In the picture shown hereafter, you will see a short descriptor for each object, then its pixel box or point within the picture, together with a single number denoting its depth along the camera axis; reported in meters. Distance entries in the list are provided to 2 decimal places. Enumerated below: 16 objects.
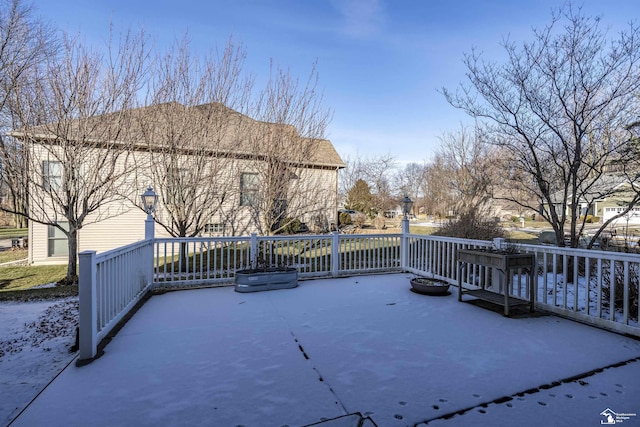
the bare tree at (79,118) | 6.67
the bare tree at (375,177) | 18.22
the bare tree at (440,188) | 11.02
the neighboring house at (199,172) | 7.19
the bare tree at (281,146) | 8.05
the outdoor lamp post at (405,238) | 6.48
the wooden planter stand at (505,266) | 3.74
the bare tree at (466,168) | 9.13
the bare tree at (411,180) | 22.81
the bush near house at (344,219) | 15.87
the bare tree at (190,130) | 7.18
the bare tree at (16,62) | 6.88
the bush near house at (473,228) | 6.71
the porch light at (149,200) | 5.23
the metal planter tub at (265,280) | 5.02
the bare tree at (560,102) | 5.23
